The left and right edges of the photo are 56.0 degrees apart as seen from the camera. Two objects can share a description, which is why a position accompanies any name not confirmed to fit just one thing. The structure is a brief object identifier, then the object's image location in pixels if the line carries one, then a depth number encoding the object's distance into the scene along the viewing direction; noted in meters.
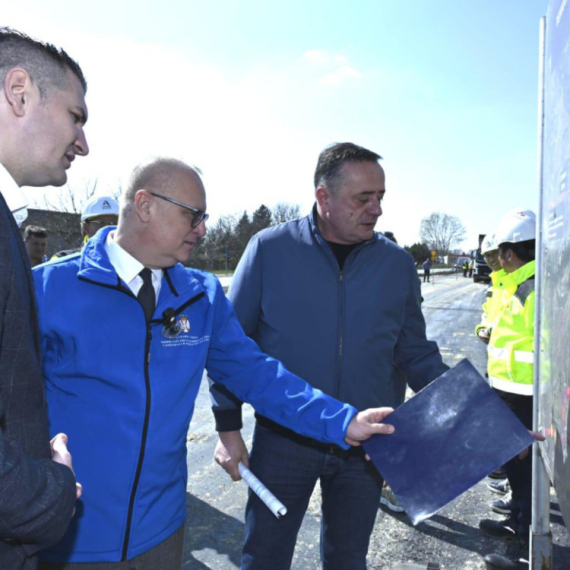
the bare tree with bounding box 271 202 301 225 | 78.37
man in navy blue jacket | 2.38
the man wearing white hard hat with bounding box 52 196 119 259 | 4.39
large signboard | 1.74
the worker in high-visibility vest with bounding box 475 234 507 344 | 3.96
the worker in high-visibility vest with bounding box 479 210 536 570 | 3.52
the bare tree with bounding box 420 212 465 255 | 103.38
